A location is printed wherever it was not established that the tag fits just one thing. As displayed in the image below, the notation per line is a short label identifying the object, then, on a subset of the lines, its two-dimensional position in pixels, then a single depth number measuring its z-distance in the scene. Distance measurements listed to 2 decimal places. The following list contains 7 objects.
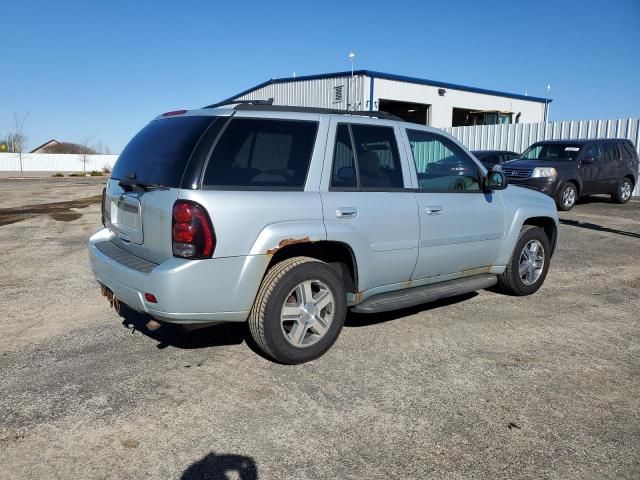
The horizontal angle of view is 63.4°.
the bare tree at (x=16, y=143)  58.59
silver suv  3.34
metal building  27.67
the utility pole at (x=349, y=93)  27.40
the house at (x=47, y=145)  89.51
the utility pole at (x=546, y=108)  39.56
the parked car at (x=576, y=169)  13.26
